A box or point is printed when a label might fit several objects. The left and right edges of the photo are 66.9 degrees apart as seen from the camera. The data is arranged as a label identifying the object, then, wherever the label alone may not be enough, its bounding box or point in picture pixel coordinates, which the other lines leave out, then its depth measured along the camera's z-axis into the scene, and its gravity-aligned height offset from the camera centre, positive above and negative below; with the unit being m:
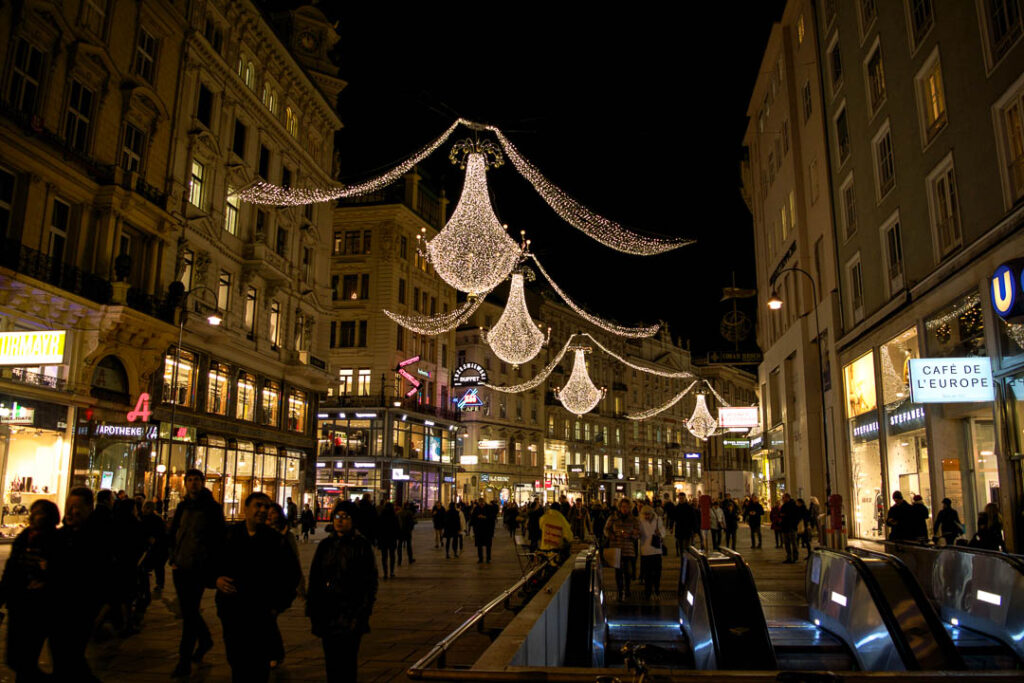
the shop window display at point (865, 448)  22.72 +1.40
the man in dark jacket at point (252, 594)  6.02 -0.85
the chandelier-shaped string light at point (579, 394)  68.62 +8.67
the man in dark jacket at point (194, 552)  7.86 -0.69
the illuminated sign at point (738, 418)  42.31 +4.07
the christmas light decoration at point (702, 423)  73.54 +6.68
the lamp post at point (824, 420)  22.03 +2.12
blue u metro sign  12.70 +3.39
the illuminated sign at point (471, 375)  53.72 +7.75
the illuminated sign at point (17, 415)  21.05 +1.82
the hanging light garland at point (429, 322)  53.04 +11.56
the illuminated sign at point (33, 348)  16.42 +2.81
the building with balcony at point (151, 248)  22.08 +8.15
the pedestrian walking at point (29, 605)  6.24 -0.99
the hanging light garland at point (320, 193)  16.88 +8.19
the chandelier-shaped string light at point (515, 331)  29.80 +7.74
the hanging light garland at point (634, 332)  37.12 +7.85
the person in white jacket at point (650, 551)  14.09 -1.08
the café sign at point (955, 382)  15.03 +2.18
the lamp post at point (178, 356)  23.70 +4.15
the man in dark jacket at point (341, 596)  5.95 -0.84
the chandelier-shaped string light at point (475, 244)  15.83 +6.11
